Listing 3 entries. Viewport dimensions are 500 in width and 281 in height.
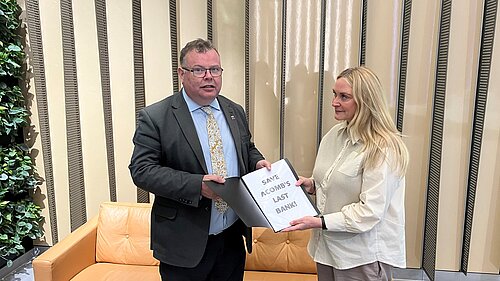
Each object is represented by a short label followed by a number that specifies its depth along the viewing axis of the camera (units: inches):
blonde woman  62.6
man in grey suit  64.7
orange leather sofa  94.8
